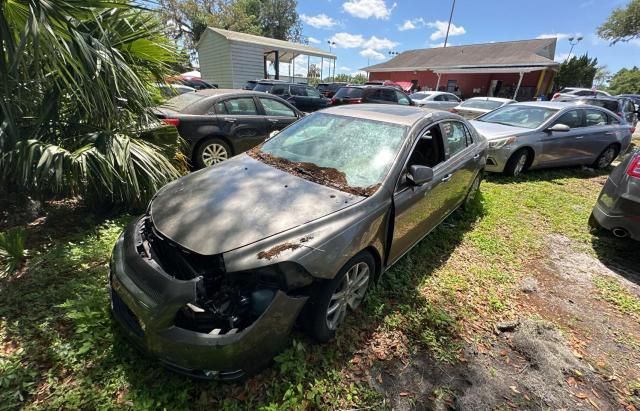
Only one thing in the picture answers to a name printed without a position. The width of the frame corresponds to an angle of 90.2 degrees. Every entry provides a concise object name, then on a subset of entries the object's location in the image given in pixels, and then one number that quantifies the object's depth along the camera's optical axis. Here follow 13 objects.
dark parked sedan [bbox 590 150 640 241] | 3.25
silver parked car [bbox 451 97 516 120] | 10.44
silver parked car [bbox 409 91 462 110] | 13.91
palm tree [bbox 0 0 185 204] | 2.37
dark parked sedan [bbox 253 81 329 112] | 11.95
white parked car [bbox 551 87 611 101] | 19.65
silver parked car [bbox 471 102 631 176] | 6.07
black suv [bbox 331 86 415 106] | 11.63
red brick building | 24.68
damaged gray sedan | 1.69
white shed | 16.92
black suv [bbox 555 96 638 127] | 10.32
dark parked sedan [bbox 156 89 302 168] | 5.00
